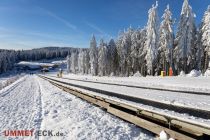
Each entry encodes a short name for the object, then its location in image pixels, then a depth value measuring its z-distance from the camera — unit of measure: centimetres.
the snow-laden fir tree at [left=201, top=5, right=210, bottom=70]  2908
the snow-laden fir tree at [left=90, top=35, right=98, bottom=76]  5307
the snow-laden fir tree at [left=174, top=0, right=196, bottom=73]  3009
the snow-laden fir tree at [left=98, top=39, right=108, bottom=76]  4840
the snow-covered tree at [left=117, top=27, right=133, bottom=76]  4354
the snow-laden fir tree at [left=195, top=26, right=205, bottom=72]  3479
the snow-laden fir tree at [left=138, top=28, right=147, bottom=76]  3920
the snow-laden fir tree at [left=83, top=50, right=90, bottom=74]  6600
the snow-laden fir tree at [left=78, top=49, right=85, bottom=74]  7083
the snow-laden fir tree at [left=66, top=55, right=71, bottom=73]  9568
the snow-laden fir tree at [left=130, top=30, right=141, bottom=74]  4077
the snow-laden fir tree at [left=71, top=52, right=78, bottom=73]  8603
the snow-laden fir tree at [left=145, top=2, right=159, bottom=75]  3132
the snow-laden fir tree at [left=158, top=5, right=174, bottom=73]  3091
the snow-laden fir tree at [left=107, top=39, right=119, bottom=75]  4945
